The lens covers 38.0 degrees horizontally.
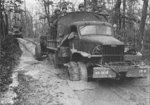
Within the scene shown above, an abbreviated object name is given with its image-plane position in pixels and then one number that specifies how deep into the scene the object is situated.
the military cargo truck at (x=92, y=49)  7.37
